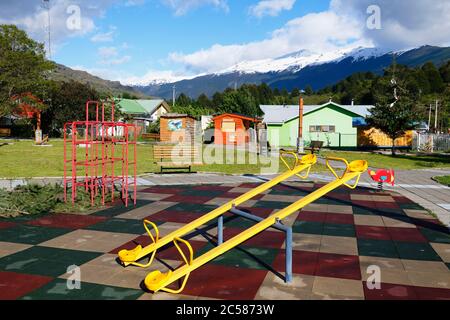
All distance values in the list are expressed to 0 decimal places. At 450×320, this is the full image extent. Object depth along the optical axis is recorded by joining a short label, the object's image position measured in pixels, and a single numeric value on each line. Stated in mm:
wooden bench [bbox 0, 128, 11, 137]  47159
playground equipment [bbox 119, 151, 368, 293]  4723
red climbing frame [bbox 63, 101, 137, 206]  9391
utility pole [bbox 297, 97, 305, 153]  28359
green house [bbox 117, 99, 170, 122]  70375
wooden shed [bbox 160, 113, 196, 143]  44469
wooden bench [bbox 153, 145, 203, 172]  16159
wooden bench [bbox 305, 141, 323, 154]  30062
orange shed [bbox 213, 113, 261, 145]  40288
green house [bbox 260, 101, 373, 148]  38938
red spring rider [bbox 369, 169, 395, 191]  12023
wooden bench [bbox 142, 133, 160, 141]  45319
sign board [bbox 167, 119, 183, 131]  44719
